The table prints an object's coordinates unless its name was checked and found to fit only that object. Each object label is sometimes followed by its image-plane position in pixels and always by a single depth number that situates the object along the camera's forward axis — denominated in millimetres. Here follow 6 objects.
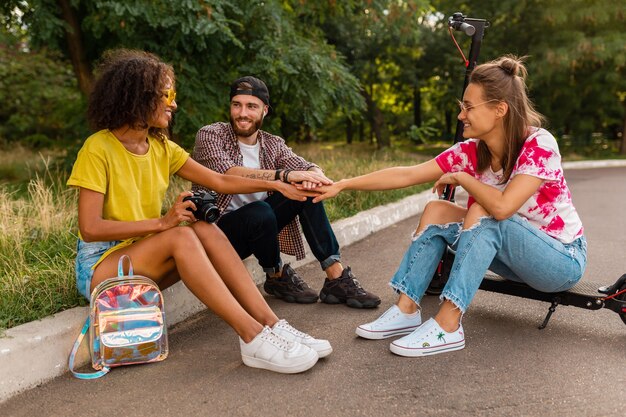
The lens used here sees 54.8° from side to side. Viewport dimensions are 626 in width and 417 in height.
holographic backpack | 2945
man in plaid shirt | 3867
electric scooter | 3299
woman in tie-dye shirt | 3137
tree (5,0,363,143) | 7535
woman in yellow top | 3010
